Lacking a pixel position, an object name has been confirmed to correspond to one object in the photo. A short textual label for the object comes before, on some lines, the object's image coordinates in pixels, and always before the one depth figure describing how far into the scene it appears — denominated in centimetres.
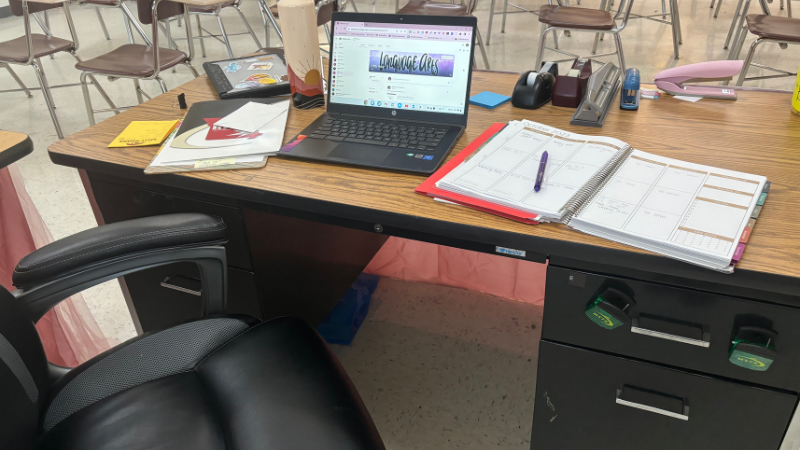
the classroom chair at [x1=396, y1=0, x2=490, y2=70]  296
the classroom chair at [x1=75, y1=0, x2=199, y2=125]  254
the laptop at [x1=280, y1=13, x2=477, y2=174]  105
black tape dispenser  119
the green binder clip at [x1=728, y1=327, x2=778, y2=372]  75
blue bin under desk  165
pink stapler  121
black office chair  77
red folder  83
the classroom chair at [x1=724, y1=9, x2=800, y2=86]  238
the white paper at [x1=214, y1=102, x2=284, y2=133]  116
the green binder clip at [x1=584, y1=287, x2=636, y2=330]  82
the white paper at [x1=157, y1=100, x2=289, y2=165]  106
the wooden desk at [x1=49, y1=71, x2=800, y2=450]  76
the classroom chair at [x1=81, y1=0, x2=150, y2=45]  303
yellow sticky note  113
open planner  74
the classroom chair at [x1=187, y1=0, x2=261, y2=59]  354
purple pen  86
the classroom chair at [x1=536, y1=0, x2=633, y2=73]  272
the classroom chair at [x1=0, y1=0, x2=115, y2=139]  275
